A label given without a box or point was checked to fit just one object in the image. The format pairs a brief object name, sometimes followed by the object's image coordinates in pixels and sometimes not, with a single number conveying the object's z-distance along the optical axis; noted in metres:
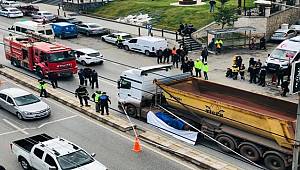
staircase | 41.75
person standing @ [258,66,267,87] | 30.81
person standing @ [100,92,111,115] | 24.16
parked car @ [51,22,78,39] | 47.97
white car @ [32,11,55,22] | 56.16
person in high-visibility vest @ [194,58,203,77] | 32.38
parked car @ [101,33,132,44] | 44.00
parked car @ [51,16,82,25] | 51.66
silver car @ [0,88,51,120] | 24.53
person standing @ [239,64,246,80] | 32.36
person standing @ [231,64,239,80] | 32.44
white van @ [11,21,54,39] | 45.34
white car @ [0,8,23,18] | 60.77
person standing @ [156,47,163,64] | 36.91
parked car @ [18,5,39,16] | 62.66
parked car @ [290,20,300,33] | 43.62
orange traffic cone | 20.55
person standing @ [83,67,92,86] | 30.55
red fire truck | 32.09
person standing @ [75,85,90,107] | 25.81
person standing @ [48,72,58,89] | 30.66
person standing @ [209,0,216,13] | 47.91
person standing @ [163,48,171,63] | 36.91
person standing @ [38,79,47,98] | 27.88
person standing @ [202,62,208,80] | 32.16
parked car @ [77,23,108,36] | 48.47
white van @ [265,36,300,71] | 32.88
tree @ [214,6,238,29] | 41.91
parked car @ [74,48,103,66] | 36.75
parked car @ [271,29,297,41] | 42.59
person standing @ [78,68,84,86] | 30.57
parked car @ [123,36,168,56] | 39.38
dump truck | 18.41
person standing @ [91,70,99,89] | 30.12
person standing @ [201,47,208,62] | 36.49
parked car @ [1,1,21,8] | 65.31
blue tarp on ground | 21.96
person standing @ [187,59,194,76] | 32.62
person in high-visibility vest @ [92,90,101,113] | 24.47
